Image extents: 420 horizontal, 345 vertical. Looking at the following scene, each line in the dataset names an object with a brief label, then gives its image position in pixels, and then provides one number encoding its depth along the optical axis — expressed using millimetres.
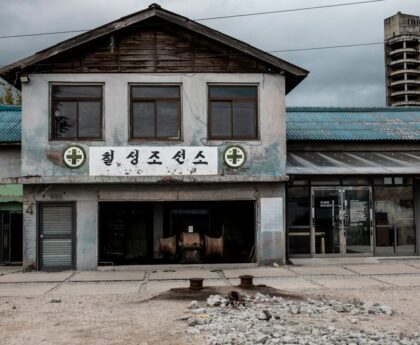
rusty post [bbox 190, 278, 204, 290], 12133
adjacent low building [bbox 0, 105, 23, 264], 17906
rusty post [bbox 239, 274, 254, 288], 12344
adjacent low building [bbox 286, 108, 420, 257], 18125
